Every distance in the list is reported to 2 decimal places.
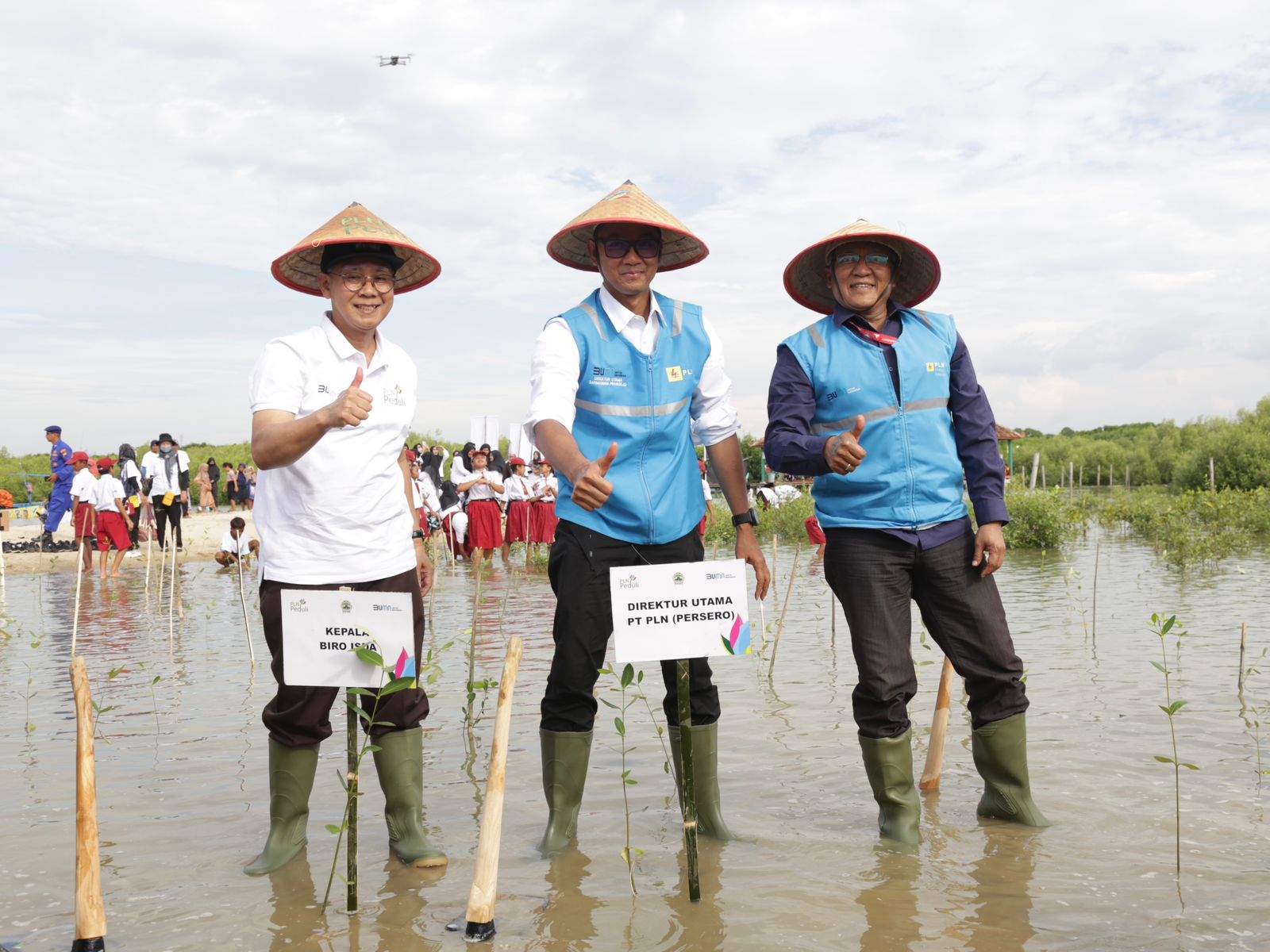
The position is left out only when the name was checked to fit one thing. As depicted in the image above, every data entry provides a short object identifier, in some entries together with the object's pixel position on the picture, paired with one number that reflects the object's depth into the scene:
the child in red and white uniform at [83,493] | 14.66
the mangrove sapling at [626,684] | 3.16
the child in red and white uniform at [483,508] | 15.34
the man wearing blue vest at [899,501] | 3.71
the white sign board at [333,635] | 3.28
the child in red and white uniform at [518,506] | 16.05
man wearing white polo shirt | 3.47
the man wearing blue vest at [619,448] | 3.62
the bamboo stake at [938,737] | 4.34
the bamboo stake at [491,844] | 2.93
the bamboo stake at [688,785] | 3.16
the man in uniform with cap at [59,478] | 16.34
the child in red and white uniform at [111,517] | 15.30
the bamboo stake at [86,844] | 2.82
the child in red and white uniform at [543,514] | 16.31
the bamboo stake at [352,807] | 3.06
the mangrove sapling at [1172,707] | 3.21
